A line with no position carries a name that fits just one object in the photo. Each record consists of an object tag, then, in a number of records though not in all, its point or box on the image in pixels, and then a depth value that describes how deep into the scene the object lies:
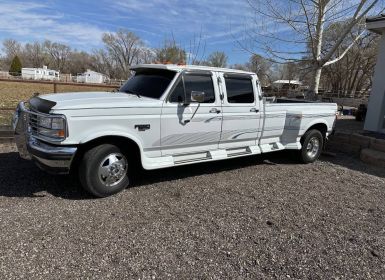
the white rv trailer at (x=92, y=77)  78.94
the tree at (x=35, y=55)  116.69
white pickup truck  4.51
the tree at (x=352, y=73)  38.69
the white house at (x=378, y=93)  10.55
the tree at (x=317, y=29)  11.83
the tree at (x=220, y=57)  43.96
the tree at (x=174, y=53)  13.59
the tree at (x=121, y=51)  83.81
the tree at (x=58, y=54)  119.88
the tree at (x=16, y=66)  86.38
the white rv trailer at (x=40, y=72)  78.69
